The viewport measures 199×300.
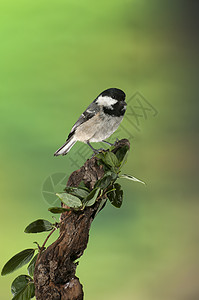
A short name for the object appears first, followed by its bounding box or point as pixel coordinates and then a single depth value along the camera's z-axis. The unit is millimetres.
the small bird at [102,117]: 4596
